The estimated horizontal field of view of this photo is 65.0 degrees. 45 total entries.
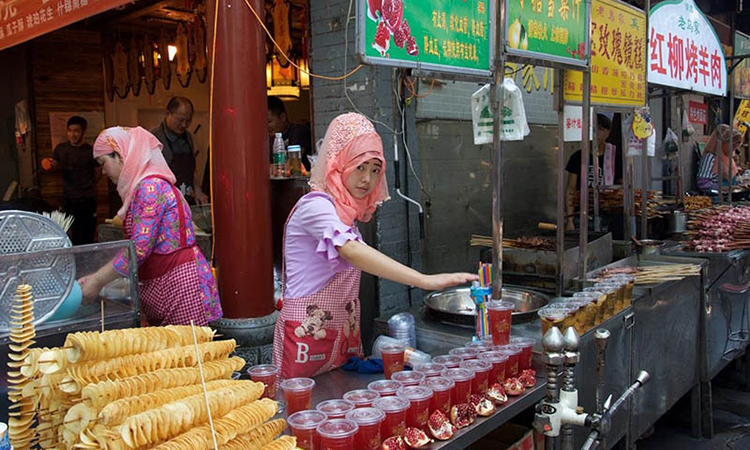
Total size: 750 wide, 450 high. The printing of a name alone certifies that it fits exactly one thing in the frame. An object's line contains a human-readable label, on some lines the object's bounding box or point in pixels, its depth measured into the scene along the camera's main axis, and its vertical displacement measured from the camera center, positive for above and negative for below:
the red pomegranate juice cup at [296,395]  1.96 -0.71
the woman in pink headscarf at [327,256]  2.60 -0.33
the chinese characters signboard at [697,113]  11.85 +1.26
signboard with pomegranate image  2.23 +0.60
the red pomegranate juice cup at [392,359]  2.34 -0.71
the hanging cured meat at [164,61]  8.52 +1.84
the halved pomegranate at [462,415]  2.04 -0.83
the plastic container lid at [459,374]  2.11 -0.71
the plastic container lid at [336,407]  1.83 -0.72
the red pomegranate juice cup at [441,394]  2.00 -0.73
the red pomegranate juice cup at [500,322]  2.55 -0.63
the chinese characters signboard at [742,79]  7.67 +1.25
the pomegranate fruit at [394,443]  1.78 -0.80
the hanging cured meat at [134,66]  8.87 +1.83
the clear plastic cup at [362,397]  1.91 -0.72
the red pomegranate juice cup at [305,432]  1.72 -0.73
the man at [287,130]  6.05 +0.55
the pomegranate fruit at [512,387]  2.36 -0.84
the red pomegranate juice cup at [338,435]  1.67 -0.72
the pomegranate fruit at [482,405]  2.14 -0.83
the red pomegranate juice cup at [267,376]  2.04 -0.67
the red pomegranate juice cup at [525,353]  2.53 -0.76
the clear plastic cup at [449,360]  2.27 -0.72
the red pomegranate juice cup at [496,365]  2.30 -0.74
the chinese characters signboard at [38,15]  4.45 +1.45
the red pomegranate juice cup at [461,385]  2.09 -0.74
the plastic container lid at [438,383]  2.00 -0.71
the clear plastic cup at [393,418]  1.81 -0.73
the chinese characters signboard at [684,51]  5.27 +1.21
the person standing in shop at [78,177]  8.16 +0.15
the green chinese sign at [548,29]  2.93 +0.81
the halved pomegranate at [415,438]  1.85 -0.82
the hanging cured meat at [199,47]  7.75 +1.85
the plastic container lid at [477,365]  2.21 -0.71
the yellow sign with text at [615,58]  4.02 +0.86
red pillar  4.30 +0.17
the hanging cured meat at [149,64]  8.73 +1.82
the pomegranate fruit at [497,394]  2.24 -0.82
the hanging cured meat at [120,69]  9.02 +1.81
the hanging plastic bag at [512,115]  3.49 +0.38
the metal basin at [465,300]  3.46 -0.73
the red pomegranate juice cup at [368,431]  1.72 -0.73
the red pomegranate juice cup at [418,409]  1.90 -0.74
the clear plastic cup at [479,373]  2.19 -0.73
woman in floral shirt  3.22 -0.23
